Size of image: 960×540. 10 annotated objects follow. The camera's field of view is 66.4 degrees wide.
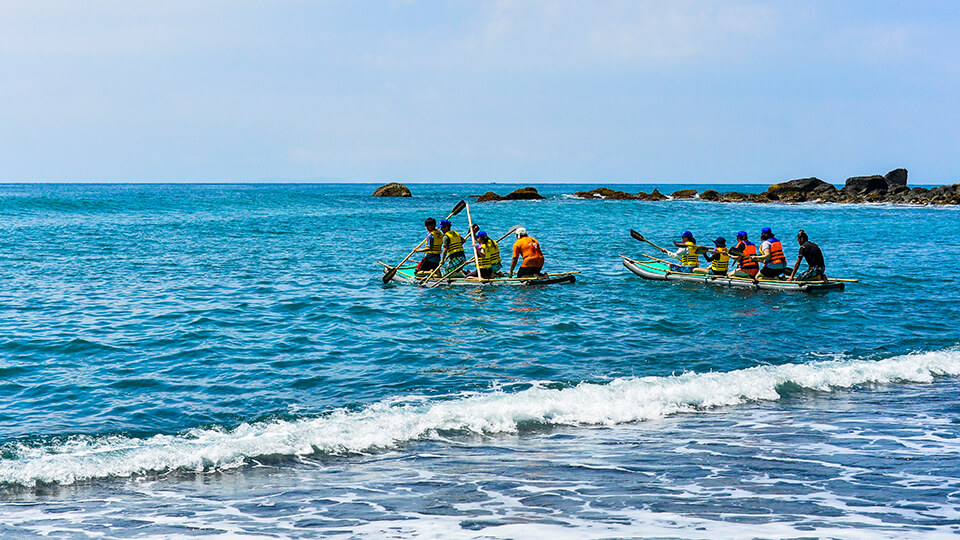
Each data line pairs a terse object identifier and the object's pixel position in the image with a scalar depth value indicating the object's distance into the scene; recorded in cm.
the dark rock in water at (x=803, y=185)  9288
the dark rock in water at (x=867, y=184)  9038
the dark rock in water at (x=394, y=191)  10744
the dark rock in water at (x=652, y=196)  9319
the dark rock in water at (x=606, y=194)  9491
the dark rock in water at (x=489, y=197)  8769
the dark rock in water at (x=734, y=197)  9178
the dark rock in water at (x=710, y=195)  9439
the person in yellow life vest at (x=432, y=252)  2212
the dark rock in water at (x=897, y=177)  9531
